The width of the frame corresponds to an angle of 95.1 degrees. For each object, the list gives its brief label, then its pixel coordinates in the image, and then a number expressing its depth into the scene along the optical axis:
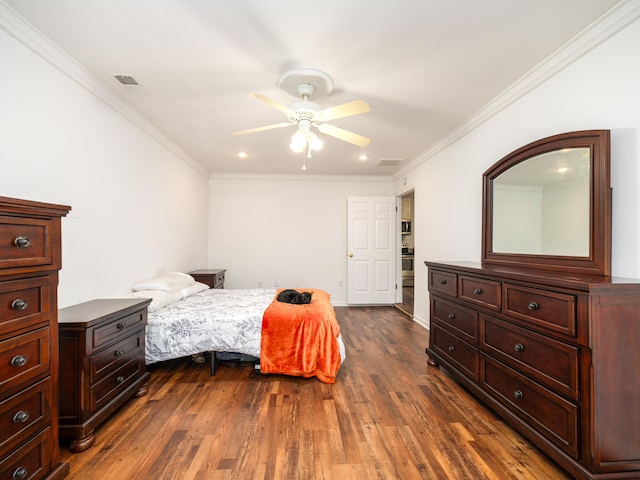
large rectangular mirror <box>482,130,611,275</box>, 1.76
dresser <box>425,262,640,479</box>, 1.40
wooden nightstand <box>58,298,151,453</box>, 1.72
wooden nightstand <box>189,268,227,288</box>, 4.38
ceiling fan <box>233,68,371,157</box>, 2.23
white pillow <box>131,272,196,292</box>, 3.06
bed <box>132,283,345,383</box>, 2.62
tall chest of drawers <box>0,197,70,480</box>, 1.22
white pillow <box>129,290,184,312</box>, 2.73
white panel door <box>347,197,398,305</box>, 5.70
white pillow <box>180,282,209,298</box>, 3.39
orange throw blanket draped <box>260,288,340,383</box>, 2.60
